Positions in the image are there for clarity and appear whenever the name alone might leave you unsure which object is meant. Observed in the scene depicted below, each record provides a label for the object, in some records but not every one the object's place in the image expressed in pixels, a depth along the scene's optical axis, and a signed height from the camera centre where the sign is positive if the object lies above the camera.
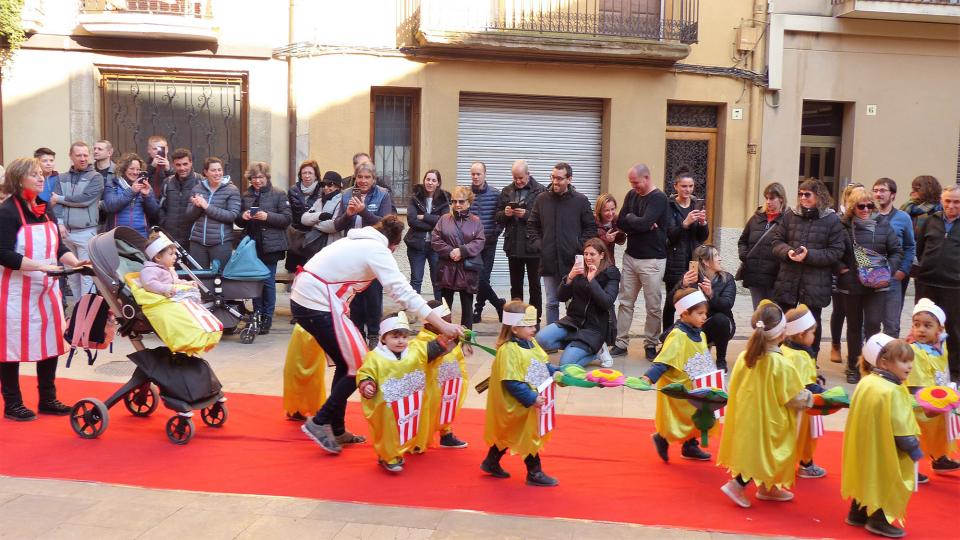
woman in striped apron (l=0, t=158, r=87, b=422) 7.08 -0.91
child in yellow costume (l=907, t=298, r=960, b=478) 6.48 -1.25
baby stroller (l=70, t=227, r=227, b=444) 6.91 -1.45
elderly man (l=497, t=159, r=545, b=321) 11.14 -0.66
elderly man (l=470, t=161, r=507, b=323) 11.66 -0.53
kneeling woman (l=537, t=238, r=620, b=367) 9.12 -1.22
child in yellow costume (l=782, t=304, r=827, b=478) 6.23 -1.15
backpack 7.29 -1.20
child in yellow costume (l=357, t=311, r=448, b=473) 6.22 -1.38
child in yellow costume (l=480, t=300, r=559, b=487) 6.05 -1.37
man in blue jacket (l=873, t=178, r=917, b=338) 9.40 -0.63
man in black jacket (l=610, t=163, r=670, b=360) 10.08 -0.75
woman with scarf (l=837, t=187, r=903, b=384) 9.30 -0.69
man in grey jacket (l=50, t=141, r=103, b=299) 11.20 -0.47
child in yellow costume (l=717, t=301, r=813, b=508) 5.80 -1.41
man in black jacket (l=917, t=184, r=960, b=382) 9.13 -0.79
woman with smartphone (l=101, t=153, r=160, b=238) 11.01 -0.45
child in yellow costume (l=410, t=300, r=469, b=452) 6.59 -1.52
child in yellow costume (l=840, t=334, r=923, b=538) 5.34 -1.44
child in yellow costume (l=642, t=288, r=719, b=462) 6.60 -1.29
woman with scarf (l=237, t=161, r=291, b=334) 11.05 -0.66
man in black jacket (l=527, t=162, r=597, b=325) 10.30 -0.59
